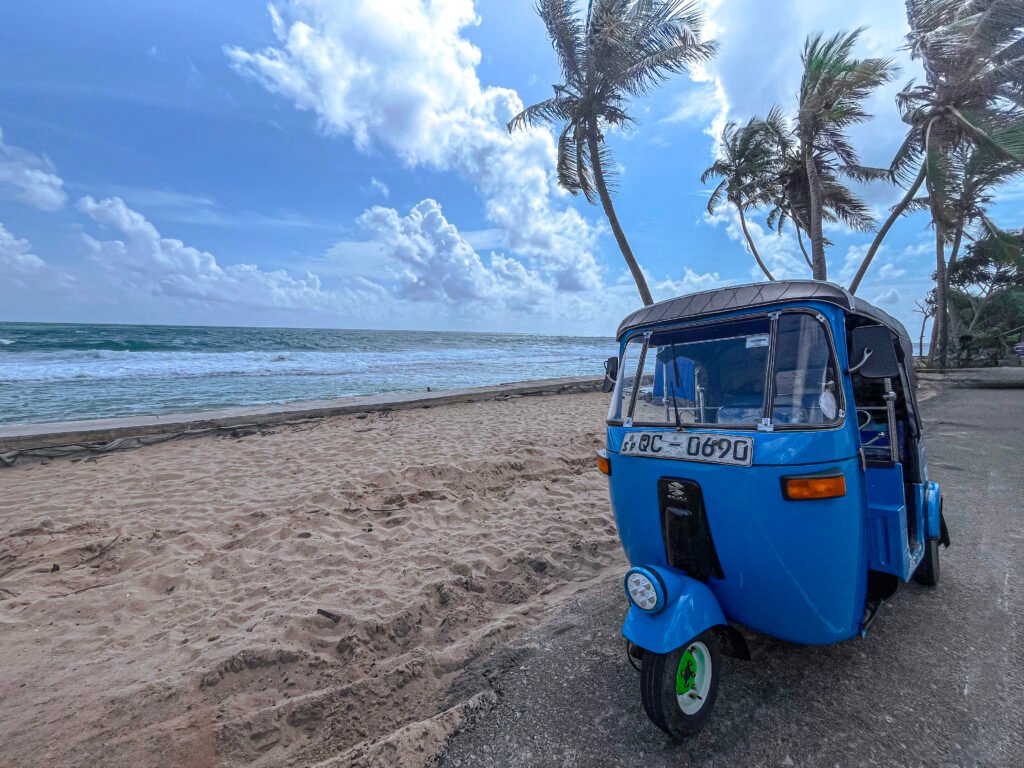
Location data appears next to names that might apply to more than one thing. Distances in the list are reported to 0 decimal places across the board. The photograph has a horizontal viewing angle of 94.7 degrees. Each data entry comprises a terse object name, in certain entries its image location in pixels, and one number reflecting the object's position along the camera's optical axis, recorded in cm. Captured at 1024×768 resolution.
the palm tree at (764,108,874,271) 1574
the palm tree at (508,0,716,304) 1132
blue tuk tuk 201
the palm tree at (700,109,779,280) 1669
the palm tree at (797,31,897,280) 1205
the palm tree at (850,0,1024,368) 1312
